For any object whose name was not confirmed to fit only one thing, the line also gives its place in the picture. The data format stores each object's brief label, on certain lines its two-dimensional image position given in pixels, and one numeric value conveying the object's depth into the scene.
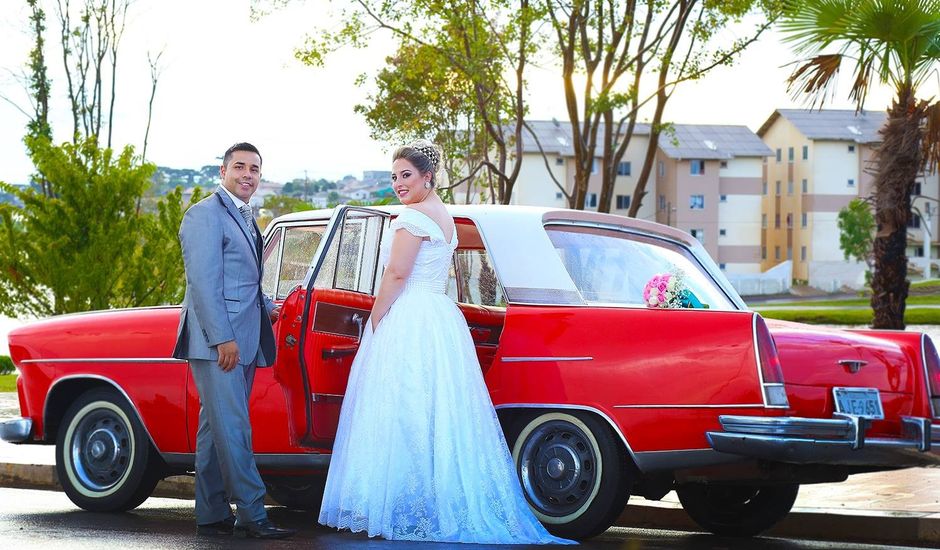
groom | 7.00
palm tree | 17.83
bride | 6.91
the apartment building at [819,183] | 90.38
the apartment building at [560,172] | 88.19
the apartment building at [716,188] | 89.69
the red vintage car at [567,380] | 6.44
